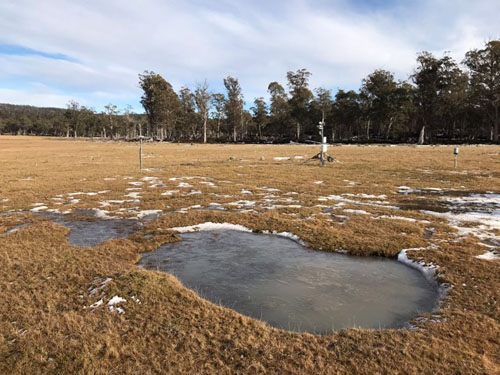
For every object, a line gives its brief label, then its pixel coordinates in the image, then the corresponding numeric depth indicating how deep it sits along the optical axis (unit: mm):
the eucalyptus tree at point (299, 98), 89950
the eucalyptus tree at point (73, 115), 134000
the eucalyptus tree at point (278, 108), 101062
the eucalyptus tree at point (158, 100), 93750
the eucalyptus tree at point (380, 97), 73375
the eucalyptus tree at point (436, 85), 63750
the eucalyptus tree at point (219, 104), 103481
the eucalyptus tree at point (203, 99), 93700
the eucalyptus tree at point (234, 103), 98500
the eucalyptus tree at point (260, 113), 103625
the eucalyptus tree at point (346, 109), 83375
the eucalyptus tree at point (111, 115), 121581
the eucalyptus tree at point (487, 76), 58938
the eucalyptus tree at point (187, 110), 110312
